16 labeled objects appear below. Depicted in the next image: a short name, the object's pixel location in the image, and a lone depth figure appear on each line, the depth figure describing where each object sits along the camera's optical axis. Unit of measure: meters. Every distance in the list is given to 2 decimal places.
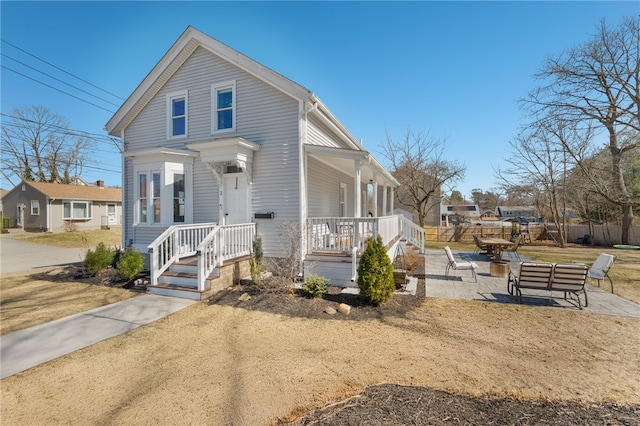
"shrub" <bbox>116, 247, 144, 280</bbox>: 7.96
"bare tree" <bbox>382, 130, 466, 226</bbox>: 23.33
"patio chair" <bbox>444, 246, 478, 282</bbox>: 8.64
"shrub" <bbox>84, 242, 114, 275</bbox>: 8.88
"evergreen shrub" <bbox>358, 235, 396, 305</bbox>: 6.11
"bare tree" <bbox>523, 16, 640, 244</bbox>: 13.16
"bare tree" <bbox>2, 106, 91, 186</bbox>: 31.83
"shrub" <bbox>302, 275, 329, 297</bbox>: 6.71
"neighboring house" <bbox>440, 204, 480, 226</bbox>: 58.22
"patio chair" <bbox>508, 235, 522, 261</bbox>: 11.33
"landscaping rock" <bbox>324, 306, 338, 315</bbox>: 5.84
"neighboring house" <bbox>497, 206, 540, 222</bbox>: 67.32
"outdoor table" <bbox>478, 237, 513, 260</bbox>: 10.06
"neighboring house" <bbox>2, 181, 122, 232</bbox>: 26.98
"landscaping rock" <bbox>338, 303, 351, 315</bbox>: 5.83
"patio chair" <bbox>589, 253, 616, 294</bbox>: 7.39
